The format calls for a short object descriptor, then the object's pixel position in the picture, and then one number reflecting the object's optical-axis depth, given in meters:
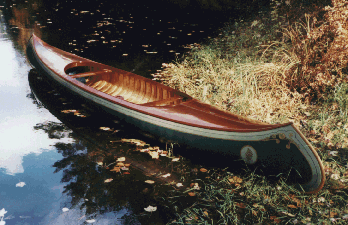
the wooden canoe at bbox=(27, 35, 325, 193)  3.72
